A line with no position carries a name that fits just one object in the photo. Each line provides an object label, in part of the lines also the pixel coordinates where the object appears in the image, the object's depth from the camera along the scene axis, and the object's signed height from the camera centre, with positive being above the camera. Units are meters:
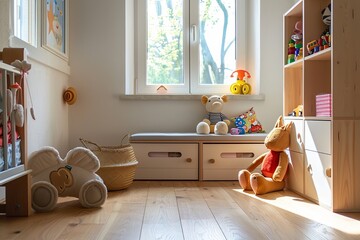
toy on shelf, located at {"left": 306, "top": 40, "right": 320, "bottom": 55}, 1.98 +0.36
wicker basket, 2.26 -0.28
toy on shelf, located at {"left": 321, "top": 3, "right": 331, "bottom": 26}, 1.93 +0.50
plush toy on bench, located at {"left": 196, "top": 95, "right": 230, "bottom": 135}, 2.84 +0.05
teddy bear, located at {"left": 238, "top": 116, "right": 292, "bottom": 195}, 2.21 -0.28
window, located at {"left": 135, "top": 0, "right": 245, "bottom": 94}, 3.13 +0.57
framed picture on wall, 2.35 +0.59
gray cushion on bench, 2.62 -0.14
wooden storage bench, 2.62 -0.25
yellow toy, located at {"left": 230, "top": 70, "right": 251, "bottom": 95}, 3.01 +0.24
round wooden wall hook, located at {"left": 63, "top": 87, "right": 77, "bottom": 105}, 2.81 +0.16
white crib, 1.42 -0.14
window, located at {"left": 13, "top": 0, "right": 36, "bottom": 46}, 2.13 +0.54
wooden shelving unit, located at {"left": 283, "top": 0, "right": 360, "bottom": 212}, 1.74 -0.04
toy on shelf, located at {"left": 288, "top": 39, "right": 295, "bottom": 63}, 2.33 +0.38
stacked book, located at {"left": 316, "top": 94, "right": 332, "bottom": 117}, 1.85 +0.05
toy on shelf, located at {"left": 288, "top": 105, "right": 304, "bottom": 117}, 2.20 +0.03
